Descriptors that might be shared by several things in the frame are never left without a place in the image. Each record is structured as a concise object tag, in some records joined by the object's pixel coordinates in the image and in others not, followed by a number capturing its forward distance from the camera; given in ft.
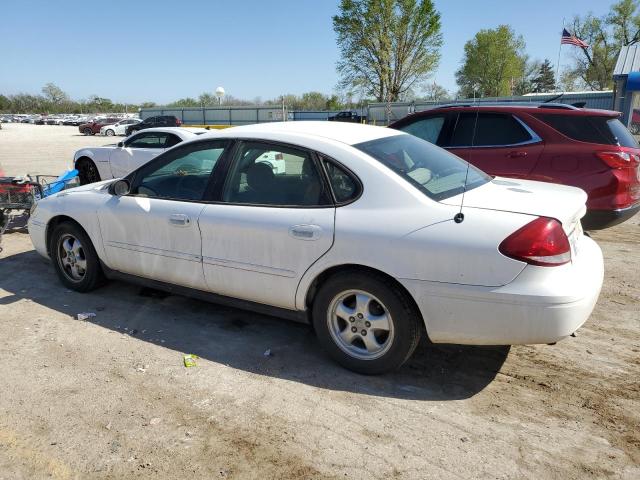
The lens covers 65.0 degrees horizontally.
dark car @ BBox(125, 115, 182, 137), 113.66
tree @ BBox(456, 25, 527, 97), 185.78
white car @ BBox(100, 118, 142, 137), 141.08
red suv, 17.87
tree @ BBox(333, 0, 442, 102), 150.00
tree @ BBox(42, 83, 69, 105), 365.81
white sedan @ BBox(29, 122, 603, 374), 9.30
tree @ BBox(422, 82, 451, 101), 157.02
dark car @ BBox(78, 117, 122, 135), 143.54
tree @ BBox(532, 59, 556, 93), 234.56
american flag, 48.22
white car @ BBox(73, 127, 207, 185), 32.63
